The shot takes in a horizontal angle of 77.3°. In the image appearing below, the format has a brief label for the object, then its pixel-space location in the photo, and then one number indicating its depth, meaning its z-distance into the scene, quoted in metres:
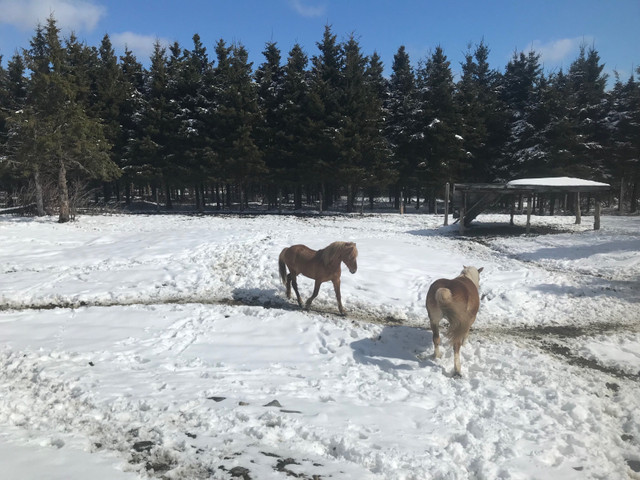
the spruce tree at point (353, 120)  33.59
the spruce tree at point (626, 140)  34.31
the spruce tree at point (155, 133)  36.06
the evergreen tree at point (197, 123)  35.72
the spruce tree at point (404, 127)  36.75
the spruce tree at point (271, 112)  36.62
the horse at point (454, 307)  6.06
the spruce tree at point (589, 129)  33.53
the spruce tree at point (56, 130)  22.44
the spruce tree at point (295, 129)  35.28
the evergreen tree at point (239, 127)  34.97
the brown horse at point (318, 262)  8.30
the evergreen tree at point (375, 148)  34.75
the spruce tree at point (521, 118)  35.34
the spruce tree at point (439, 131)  34.91
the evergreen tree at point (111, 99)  37.34
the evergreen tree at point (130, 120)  36.59
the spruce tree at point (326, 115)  34.16
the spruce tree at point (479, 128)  37.28
